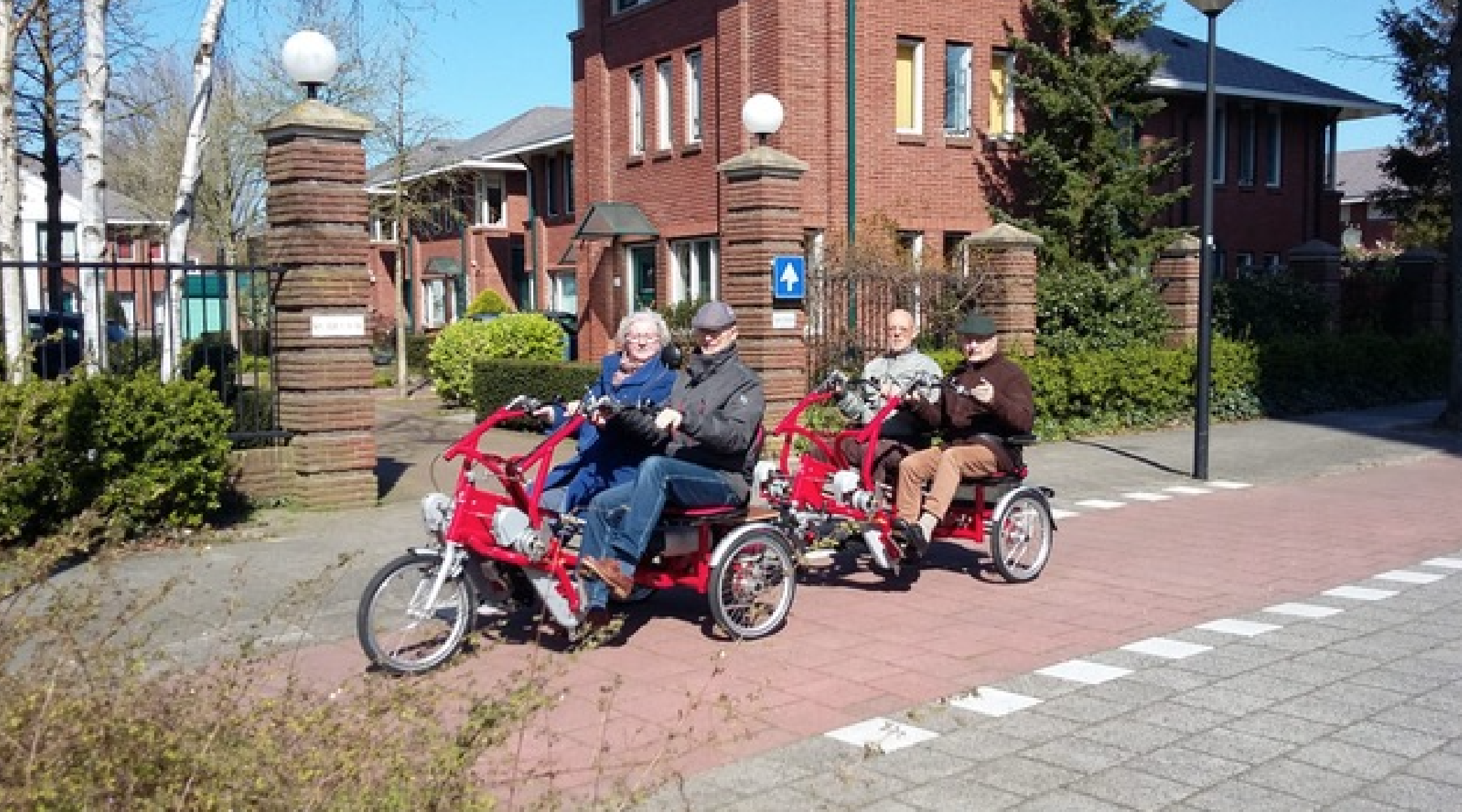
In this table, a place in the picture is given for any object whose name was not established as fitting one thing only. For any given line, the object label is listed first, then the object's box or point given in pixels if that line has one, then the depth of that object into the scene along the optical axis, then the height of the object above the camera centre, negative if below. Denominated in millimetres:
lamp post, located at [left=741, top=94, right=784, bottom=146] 13867 +1995
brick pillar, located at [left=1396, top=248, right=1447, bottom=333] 26125 +325
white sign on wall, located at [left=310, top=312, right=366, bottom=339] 11117 -144
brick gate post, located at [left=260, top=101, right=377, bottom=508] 11023 +129
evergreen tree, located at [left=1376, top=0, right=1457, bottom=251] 30609 +4154
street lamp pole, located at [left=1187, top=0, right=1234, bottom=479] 13469 +29
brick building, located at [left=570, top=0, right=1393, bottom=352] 21266 +3318
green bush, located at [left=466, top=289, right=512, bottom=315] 37156 +113
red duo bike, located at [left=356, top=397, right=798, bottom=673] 6320 -1279
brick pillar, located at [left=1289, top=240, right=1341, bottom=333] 23594 +630
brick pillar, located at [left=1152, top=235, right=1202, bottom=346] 20141 +269
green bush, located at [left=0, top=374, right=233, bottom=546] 8883 -1011
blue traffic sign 14023 +312
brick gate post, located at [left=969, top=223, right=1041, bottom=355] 17000 +349
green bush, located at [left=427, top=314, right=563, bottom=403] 22078 -598
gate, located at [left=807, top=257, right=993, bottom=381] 15633 +29
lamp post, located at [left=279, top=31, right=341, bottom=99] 10977 +2065
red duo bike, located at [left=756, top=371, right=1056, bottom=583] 7934 -1219
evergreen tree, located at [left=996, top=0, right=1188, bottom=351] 23062 +2889
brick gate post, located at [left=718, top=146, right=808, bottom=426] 13922 +567
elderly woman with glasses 7062 -677
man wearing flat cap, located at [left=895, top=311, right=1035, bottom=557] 8188 -735
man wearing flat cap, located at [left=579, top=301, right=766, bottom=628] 6676 -782
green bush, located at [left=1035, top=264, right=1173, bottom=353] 18719 -84
